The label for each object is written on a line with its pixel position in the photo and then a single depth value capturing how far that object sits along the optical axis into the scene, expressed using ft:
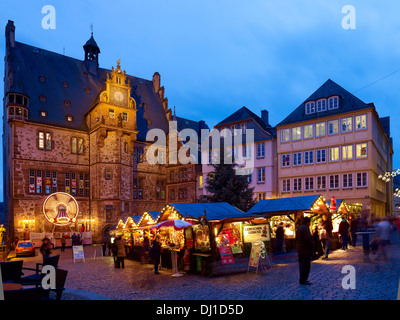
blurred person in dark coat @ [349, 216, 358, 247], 66.13
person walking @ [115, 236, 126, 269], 55.31
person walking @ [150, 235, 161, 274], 49.29
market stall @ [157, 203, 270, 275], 46.16
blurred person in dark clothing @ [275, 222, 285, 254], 61.31
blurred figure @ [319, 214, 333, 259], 52.07
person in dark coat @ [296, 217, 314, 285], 32.19
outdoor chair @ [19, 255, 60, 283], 30.93
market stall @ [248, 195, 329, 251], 61.16
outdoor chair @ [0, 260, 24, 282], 30.18
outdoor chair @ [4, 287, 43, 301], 18.62
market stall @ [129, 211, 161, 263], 61.57
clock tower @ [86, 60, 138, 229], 125.49
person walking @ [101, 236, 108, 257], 80.42
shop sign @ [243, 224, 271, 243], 51.03
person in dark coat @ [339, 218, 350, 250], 59.57
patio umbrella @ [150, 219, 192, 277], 47.37
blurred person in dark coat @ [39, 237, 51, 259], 53.26
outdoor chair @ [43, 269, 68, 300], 24.81
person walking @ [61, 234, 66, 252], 96.50
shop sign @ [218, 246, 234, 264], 45.94
